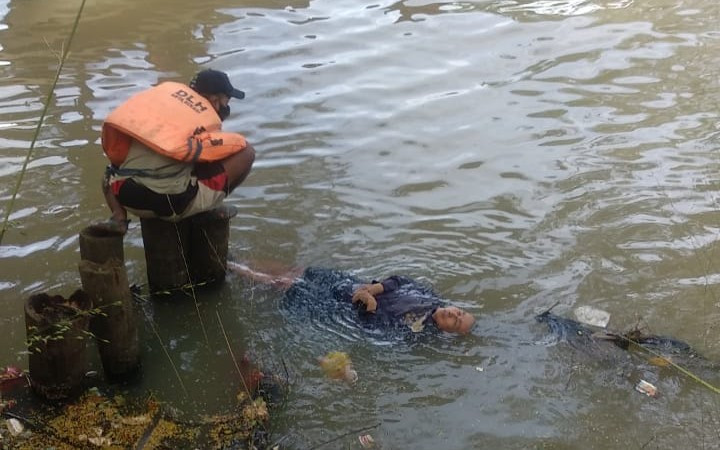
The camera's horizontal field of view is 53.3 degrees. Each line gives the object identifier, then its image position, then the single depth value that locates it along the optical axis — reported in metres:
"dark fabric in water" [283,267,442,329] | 4.81
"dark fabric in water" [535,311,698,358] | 4.50
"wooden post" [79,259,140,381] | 3.84
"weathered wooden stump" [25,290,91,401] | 3.62
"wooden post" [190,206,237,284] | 4.76
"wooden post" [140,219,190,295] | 4.63
